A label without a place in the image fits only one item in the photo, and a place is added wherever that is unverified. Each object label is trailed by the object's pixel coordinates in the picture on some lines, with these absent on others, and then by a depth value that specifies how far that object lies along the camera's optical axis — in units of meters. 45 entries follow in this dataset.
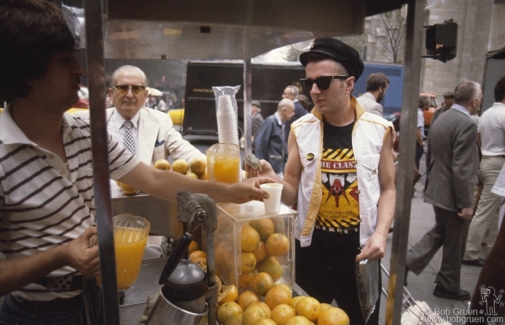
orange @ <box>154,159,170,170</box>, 2.35
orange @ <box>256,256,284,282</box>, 1.66
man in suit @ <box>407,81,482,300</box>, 3.68
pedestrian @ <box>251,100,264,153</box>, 8.27
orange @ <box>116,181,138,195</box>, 2.04
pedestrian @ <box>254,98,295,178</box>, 6.27
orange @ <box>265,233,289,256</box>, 1.64
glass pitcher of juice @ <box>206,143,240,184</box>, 1.74
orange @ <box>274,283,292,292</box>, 1.53
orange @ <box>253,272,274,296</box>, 1.57
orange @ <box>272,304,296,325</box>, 1.37
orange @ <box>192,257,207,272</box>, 1.60
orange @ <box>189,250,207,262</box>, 1.71
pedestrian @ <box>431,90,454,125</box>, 7.11
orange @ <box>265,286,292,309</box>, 1.47
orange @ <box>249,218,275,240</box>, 1.65
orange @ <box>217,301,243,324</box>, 1.41
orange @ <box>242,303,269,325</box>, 1.35
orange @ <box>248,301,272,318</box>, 1.41
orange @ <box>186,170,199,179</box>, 2.17
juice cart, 0.88
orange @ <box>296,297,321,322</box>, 1.37
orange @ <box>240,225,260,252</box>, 1.57
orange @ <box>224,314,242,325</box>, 1.38
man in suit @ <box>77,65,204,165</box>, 3.15
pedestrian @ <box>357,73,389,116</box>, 4.98
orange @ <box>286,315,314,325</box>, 1.31
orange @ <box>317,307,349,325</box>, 1.33
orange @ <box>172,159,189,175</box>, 2.22
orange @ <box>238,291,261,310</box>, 1.49
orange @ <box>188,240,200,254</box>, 1.89
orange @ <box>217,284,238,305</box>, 1.47
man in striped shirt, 1.19
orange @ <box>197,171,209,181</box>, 2.20
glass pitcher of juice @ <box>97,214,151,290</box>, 1.33
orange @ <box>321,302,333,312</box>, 1.41
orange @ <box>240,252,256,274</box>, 1.59
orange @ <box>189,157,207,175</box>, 2.19
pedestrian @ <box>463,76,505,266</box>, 4.55
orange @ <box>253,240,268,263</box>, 1.65
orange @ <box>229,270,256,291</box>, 1.60
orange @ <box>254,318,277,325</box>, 1.30
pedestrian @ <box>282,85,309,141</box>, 7.26
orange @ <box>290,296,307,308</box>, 1.47
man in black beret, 2.12
